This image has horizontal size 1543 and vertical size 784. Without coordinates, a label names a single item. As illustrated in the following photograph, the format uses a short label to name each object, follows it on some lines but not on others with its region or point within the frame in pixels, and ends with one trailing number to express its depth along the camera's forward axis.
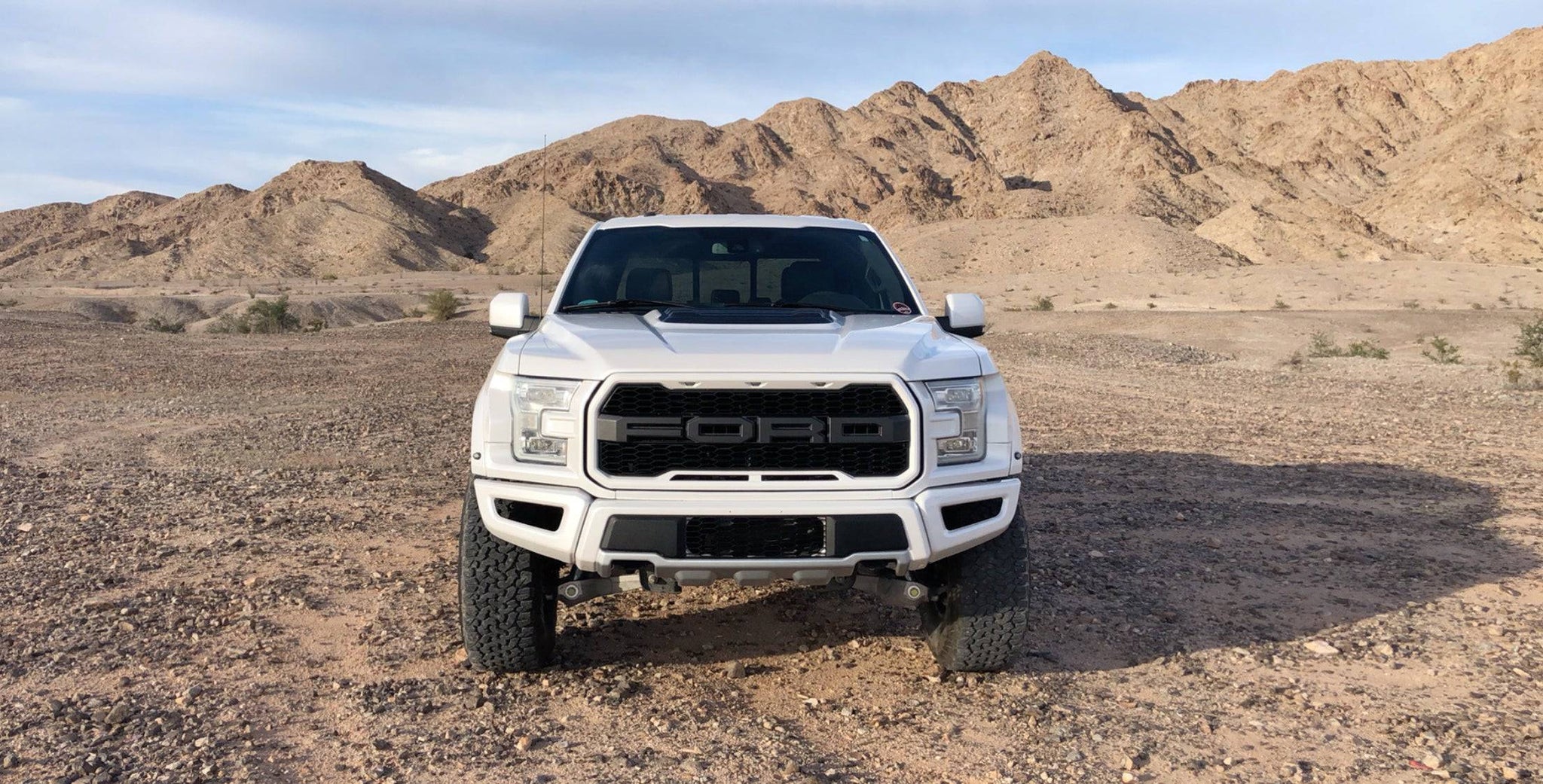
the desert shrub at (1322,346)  23.38
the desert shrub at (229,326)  30.55
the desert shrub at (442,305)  36.75
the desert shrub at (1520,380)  16.41
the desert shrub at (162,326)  30.78
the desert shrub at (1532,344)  19.91
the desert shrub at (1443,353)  21.83
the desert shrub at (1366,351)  22.91
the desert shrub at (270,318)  31.34
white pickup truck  4.17
